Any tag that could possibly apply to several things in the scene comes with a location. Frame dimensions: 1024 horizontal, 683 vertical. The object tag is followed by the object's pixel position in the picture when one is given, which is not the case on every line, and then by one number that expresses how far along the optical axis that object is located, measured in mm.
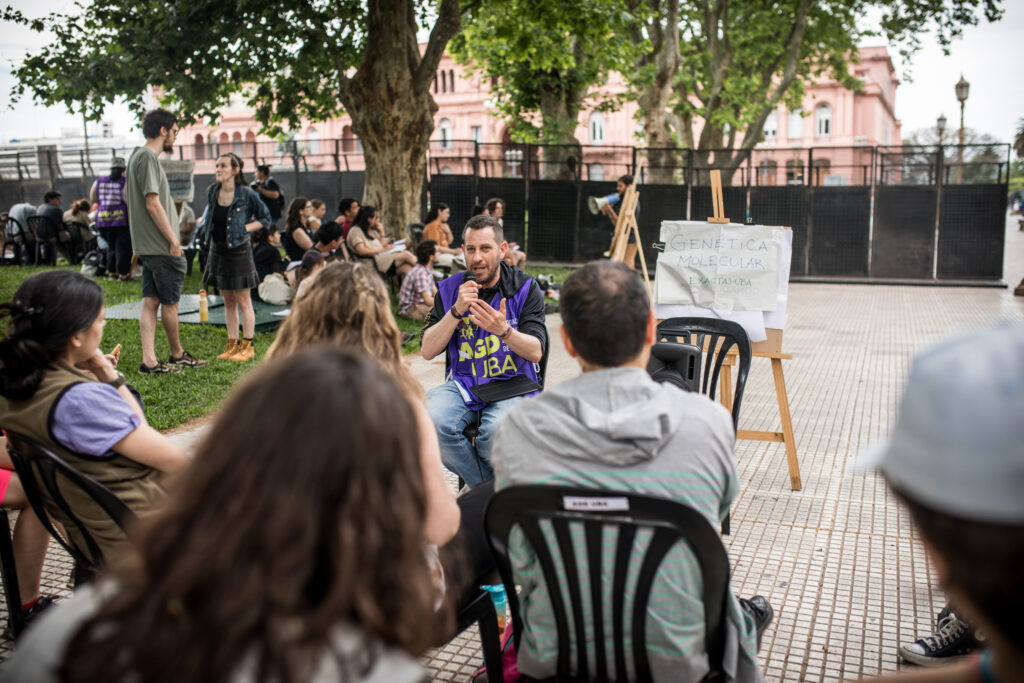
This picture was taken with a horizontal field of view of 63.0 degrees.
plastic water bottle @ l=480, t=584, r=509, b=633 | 3264
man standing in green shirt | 6781
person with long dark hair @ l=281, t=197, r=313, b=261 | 11297
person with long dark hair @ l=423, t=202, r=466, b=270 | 12242
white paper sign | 4895
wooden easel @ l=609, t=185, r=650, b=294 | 10430
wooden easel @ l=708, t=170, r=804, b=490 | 4793
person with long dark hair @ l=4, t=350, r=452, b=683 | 1138
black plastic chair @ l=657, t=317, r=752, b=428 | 4355
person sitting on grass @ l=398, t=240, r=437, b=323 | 10438
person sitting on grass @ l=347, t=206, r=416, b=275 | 11242
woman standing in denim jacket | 7824
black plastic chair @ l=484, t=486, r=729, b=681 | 1915
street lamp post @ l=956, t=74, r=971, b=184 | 26359
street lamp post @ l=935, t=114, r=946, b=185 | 16203
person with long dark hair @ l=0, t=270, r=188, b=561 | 2455
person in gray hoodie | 1970
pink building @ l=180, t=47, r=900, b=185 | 59500
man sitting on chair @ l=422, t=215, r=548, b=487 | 3832
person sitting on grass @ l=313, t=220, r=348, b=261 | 9734
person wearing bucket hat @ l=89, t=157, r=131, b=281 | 11375
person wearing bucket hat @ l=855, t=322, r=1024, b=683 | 917
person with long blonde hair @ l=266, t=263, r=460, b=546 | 2578
